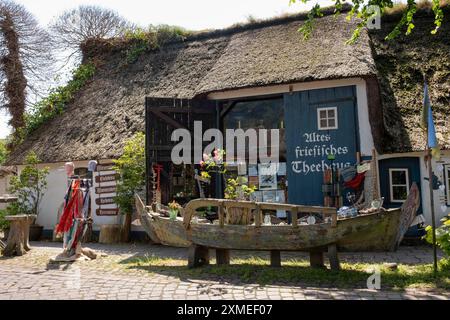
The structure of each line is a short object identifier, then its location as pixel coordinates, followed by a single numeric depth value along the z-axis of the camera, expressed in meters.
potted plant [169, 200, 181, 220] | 7.82
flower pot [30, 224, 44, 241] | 13.49
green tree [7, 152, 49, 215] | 13.70
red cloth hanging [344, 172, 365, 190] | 9.98
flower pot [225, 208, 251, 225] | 6.89
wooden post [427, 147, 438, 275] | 6.20
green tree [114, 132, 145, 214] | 11.52
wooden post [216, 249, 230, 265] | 7.40
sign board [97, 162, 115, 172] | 12.87
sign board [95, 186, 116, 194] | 12.87
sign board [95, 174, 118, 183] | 12.85
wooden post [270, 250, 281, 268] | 6.99
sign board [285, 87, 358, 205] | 10.45
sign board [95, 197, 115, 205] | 12.89
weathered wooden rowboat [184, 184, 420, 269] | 6.38
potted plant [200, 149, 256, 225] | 6.90
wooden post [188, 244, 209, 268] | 7.21
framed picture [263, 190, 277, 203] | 11.39
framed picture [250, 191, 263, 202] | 11.38
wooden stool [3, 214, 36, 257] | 9.14
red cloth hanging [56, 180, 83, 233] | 8.05
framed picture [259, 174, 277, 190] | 11.44
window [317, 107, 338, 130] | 10.64
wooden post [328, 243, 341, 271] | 6.49
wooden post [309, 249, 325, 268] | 6.88
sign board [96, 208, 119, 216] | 12.80
